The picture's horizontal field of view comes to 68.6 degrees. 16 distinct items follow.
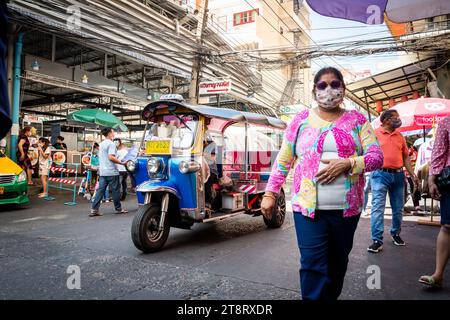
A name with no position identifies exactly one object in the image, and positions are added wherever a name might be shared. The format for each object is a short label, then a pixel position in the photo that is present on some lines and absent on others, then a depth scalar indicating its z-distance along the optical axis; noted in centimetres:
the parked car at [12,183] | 781
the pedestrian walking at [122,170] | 1002
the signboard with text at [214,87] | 1180
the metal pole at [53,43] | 1250
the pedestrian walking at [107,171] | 782
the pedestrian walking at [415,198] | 871
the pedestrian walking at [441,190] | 331
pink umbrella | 703
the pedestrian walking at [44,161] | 993
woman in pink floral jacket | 230
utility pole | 1188
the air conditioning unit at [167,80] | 1641
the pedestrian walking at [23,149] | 1062
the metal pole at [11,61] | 1008
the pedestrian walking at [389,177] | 488
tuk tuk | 495
